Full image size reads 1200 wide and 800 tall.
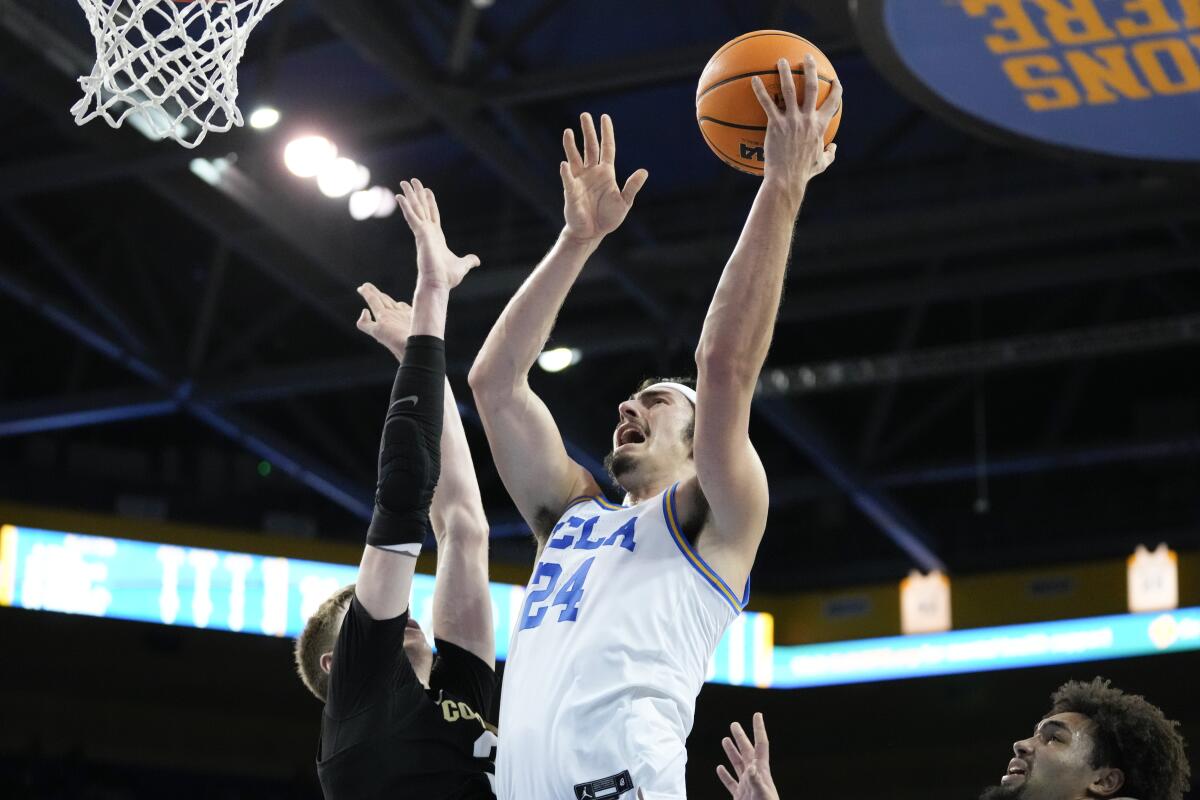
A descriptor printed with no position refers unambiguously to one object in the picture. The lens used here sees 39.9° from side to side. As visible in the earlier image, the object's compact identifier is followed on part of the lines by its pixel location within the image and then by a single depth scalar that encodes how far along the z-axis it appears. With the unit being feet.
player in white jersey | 11.50
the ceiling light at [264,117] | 28.89
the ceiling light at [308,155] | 31.09
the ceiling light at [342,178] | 32.48
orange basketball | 13.75
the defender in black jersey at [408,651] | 12.34
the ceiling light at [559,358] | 38.58
